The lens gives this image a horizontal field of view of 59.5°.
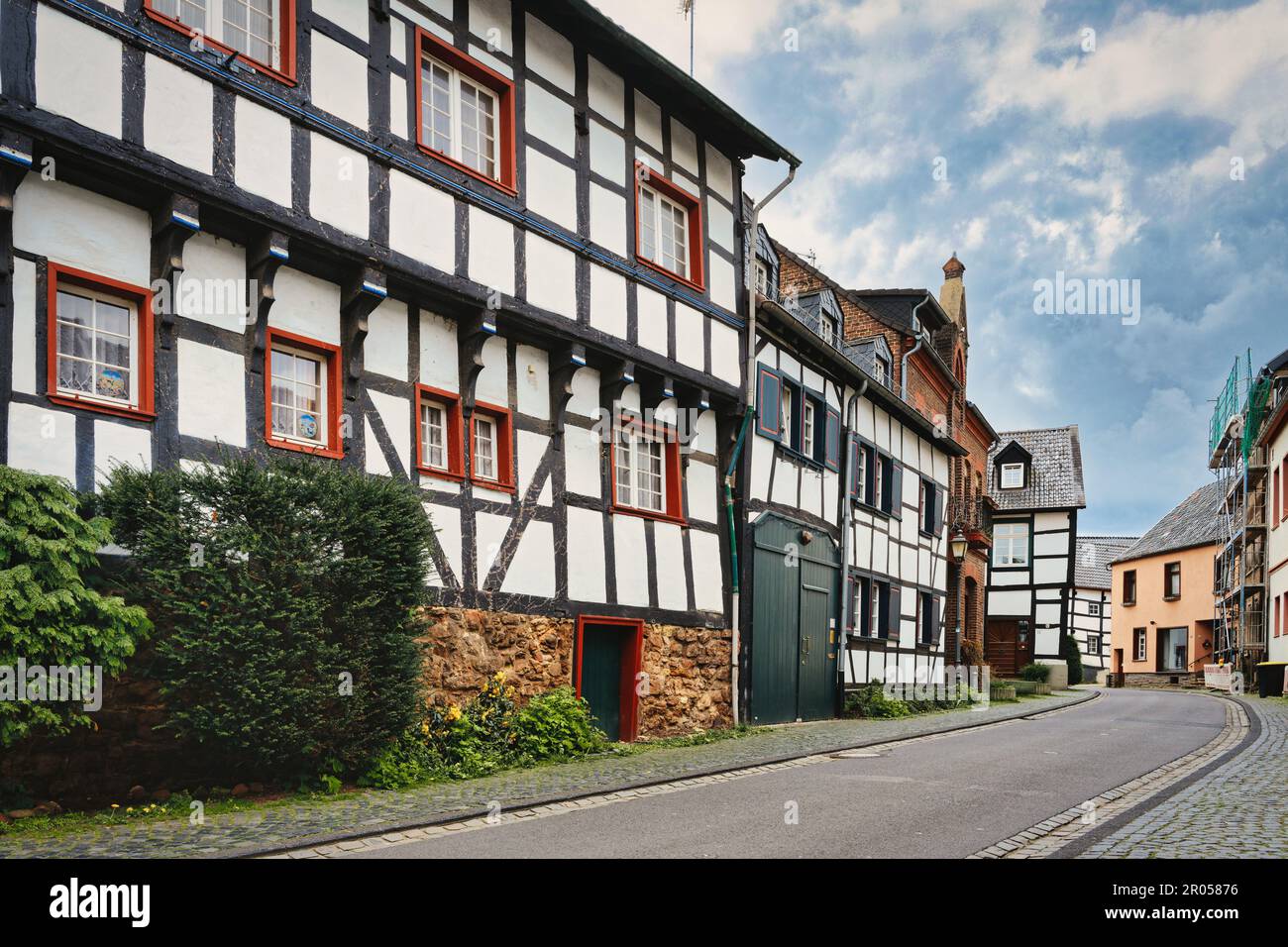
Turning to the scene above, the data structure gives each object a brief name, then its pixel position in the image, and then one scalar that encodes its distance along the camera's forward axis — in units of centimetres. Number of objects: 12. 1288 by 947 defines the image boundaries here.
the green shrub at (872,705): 2052
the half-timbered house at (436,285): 872
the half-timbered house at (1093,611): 6625
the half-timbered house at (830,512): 1773
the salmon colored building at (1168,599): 4950
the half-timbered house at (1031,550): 4656
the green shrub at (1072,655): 4509
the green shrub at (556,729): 1186
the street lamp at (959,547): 2559
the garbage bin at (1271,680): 2709
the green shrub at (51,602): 727
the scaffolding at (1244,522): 3622
